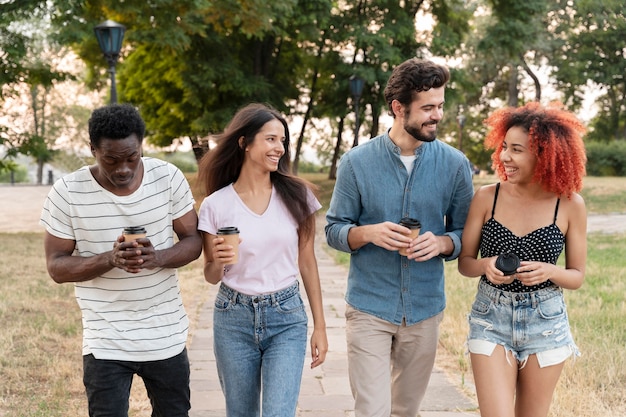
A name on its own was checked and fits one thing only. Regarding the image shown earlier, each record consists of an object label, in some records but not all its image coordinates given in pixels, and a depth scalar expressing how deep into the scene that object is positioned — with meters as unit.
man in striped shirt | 3.08
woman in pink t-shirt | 3.37
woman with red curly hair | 3.27
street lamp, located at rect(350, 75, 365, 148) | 22.27
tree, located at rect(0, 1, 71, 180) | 16.00
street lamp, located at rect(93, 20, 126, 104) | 13.27
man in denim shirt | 3.58
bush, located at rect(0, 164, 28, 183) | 51.10
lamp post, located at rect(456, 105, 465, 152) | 36.69
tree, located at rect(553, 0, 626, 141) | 41.78
